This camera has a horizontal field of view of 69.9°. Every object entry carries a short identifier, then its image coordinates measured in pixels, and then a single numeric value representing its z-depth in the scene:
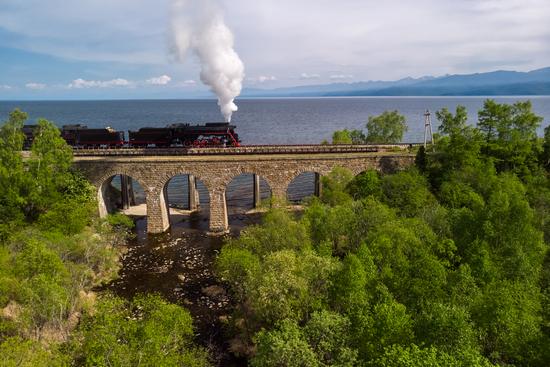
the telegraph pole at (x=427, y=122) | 52.70
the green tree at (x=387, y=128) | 70.81
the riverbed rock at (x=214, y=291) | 35.44
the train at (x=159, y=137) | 57.50
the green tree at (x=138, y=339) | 18.13
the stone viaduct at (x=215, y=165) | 49.19
